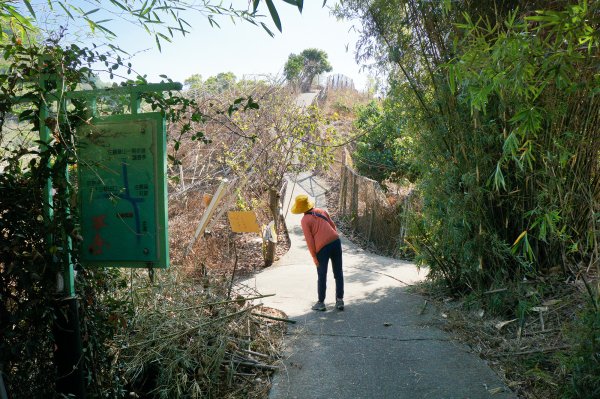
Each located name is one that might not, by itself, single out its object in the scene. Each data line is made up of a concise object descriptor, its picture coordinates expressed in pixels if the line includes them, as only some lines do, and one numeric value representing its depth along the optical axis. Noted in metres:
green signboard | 3.65
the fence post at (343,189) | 16.55
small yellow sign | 10.41
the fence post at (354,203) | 15.23
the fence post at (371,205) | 13.84
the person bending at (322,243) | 7.34
